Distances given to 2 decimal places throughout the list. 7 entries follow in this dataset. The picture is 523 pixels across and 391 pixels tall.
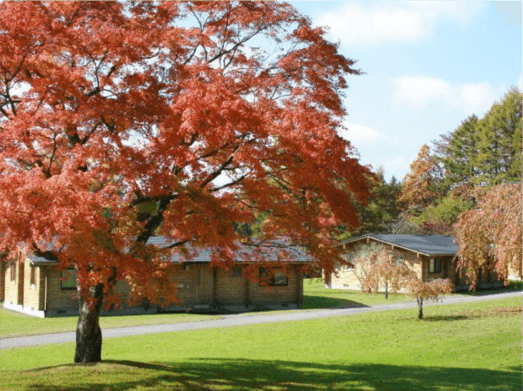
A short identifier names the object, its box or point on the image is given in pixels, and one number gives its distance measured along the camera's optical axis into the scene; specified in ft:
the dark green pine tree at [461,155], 225.76
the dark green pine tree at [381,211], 183.42
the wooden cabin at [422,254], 133.59
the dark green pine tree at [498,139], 213.66
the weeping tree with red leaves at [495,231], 71.92
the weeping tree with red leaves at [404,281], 82.64
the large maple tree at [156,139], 33.50
